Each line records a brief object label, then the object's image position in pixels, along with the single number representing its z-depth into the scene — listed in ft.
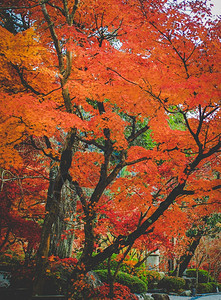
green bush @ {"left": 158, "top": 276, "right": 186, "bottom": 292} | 45.03
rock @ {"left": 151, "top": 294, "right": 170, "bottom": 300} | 32.74
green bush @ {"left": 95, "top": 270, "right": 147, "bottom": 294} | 30.68
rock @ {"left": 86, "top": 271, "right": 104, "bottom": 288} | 24.56
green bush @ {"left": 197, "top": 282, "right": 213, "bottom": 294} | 48.65
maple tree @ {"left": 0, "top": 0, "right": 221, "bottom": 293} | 16.06
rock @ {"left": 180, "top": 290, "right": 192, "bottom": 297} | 42.68
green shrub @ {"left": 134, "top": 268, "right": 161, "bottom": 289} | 41.70
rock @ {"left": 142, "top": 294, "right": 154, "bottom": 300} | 30.54
